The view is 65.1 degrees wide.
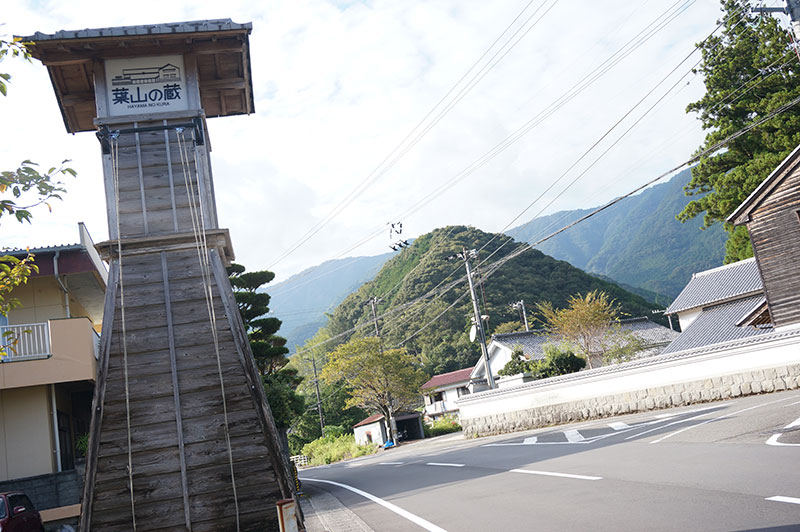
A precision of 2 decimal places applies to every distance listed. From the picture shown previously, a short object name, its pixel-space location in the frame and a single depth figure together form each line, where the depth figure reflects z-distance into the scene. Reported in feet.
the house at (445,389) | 184.34
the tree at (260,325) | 76.13
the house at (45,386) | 47.73
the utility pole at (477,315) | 102.56
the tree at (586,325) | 115.65
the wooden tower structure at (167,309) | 21.42
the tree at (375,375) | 141.38
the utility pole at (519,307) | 187.43
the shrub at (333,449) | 141.69
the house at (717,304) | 93.56
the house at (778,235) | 63.87
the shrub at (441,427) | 145.58
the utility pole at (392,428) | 136.87
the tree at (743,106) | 93.25
